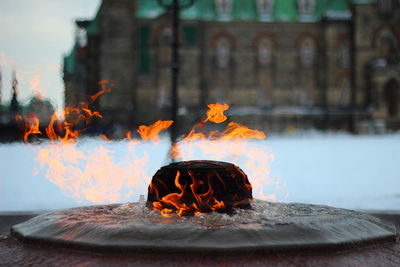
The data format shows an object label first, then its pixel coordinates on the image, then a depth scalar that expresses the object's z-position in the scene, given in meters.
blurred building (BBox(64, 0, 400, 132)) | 43.19
